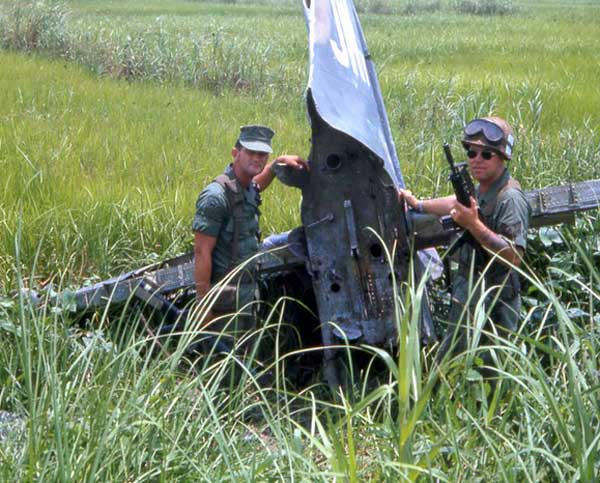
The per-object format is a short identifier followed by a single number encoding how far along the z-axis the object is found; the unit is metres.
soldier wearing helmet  4.84
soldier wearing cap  5.36
